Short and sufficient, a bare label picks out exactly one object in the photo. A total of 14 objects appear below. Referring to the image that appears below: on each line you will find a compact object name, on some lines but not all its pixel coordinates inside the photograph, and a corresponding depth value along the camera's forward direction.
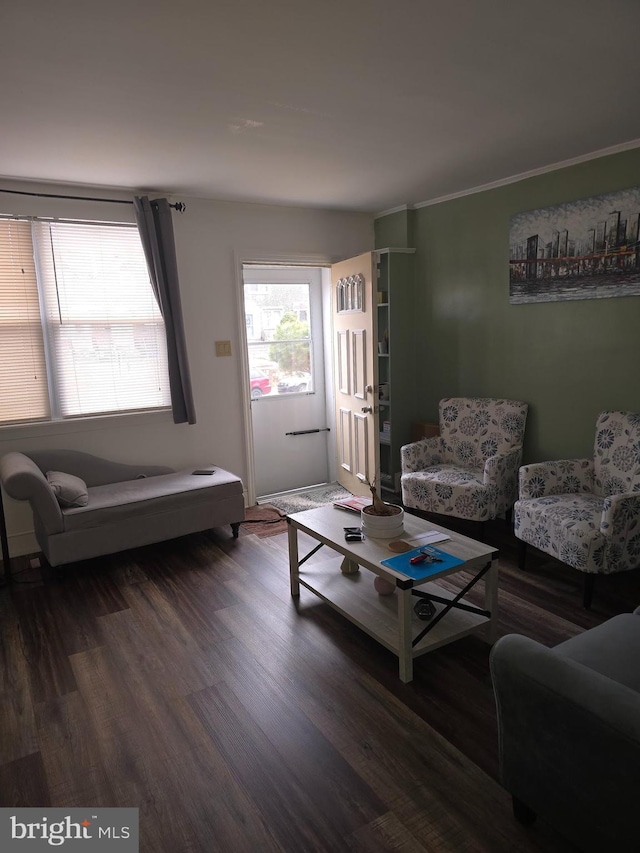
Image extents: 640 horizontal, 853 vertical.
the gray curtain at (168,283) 3.97
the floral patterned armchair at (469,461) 3.76
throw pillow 3.47
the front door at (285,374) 5.15
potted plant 2.76
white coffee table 2.35
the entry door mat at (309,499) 4.79
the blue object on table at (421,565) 2.36
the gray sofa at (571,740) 1.33
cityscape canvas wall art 3.34
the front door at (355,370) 4.45
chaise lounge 3.33
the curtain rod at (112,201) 3.70
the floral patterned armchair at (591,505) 2.84
